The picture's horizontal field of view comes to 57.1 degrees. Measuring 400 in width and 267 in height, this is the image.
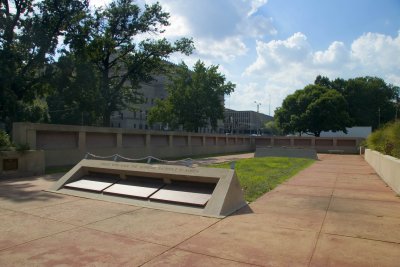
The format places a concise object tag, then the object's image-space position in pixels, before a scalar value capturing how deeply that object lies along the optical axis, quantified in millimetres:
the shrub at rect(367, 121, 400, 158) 13734
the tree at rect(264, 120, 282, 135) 140725
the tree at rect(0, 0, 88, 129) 24369
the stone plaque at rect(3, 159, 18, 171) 13460
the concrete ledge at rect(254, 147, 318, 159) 29141
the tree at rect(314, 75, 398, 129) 77500
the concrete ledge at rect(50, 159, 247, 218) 7855
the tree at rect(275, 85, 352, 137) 59128
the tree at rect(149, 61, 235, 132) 44094
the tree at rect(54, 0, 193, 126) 30594
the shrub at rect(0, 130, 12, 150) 13902
